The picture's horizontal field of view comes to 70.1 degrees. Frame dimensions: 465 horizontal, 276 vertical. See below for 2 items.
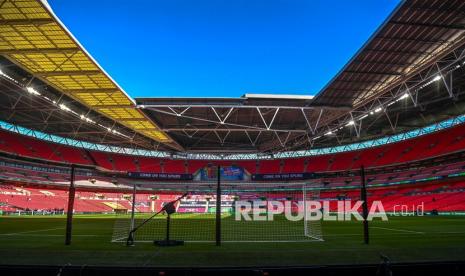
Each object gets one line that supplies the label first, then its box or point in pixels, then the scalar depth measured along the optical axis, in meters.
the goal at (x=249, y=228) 13.23
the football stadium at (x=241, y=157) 8.95
